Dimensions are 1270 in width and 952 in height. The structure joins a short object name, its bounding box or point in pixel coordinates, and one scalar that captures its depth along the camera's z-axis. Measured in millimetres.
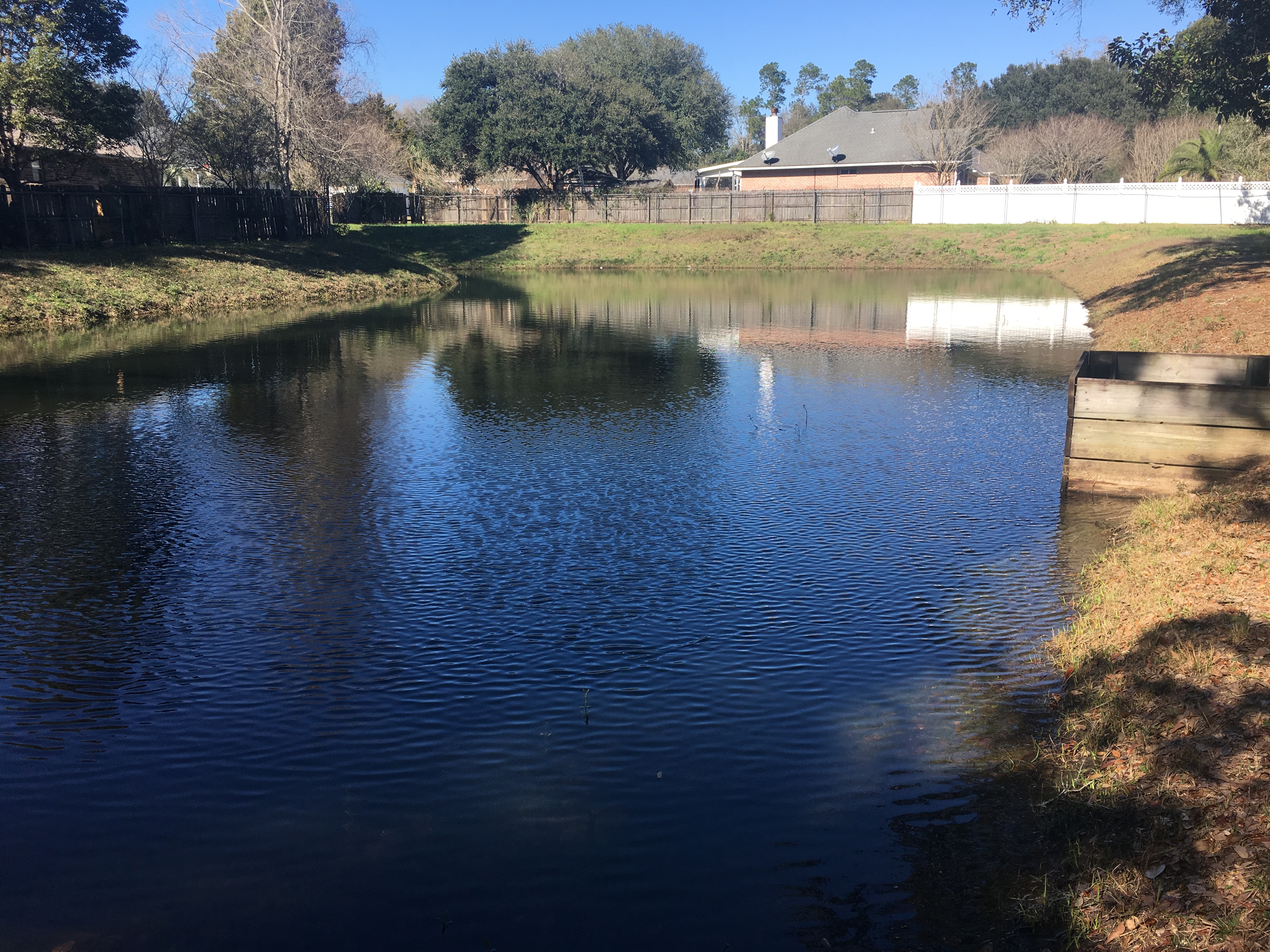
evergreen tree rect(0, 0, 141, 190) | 32719
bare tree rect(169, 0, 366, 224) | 43812
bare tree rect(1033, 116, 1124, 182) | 78688
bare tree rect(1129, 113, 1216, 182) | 71625
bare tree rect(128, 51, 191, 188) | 40875
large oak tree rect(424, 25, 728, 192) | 69500
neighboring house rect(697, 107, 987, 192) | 68875
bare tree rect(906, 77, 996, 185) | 67062
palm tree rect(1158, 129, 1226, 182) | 61469
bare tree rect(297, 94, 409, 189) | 47031
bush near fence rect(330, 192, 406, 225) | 66250
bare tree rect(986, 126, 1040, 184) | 78625
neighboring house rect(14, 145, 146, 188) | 36656
